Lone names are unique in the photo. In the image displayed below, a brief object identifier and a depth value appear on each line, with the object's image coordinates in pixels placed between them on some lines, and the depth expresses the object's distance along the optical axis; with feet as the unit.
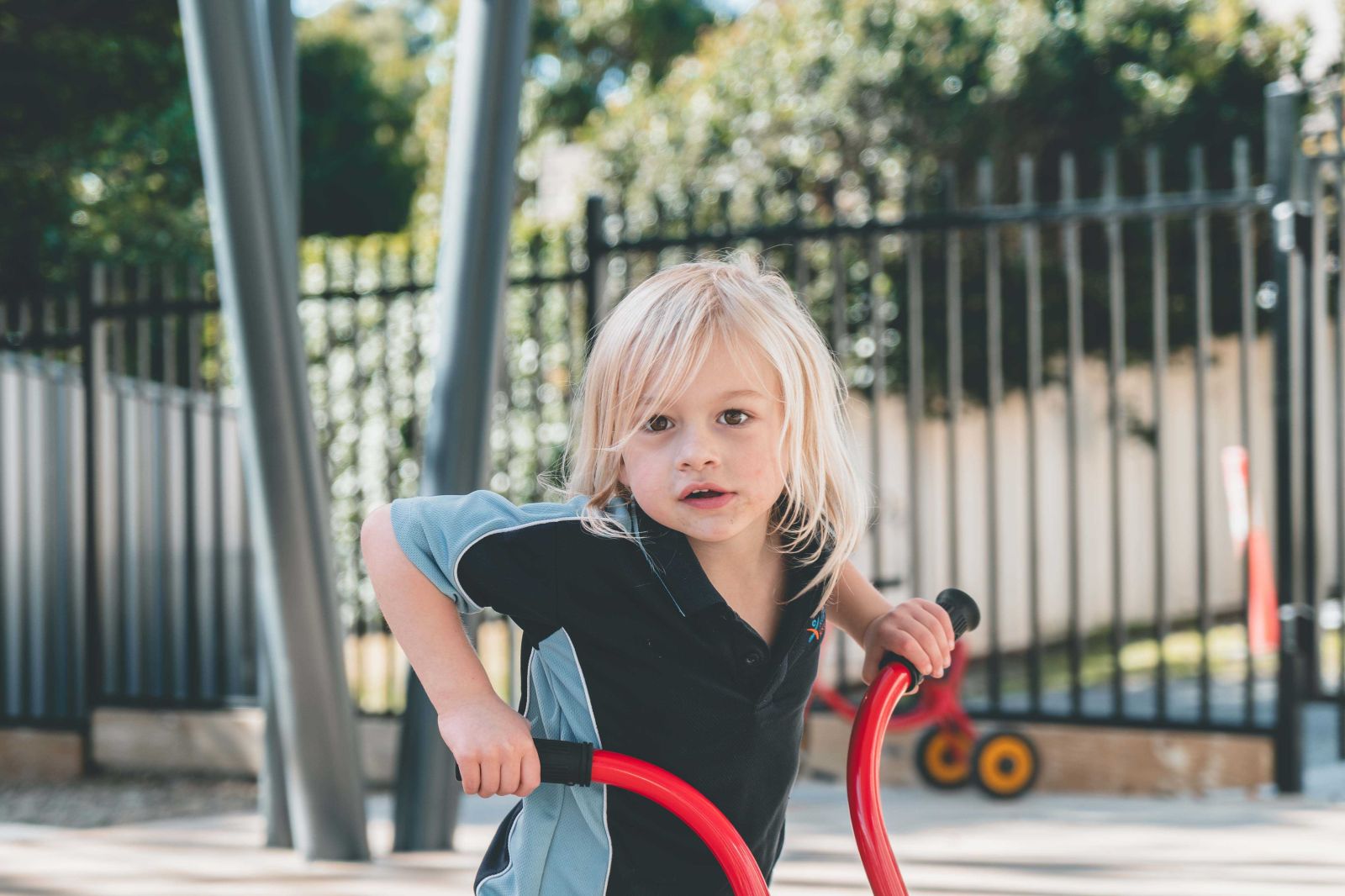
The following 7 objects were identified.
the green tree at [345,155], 62.34
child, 4.71
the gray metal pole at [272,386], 10.80
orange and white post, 18.61
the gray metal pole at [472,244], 11.71
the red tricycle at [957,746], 15.96
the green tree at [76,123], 28.30
